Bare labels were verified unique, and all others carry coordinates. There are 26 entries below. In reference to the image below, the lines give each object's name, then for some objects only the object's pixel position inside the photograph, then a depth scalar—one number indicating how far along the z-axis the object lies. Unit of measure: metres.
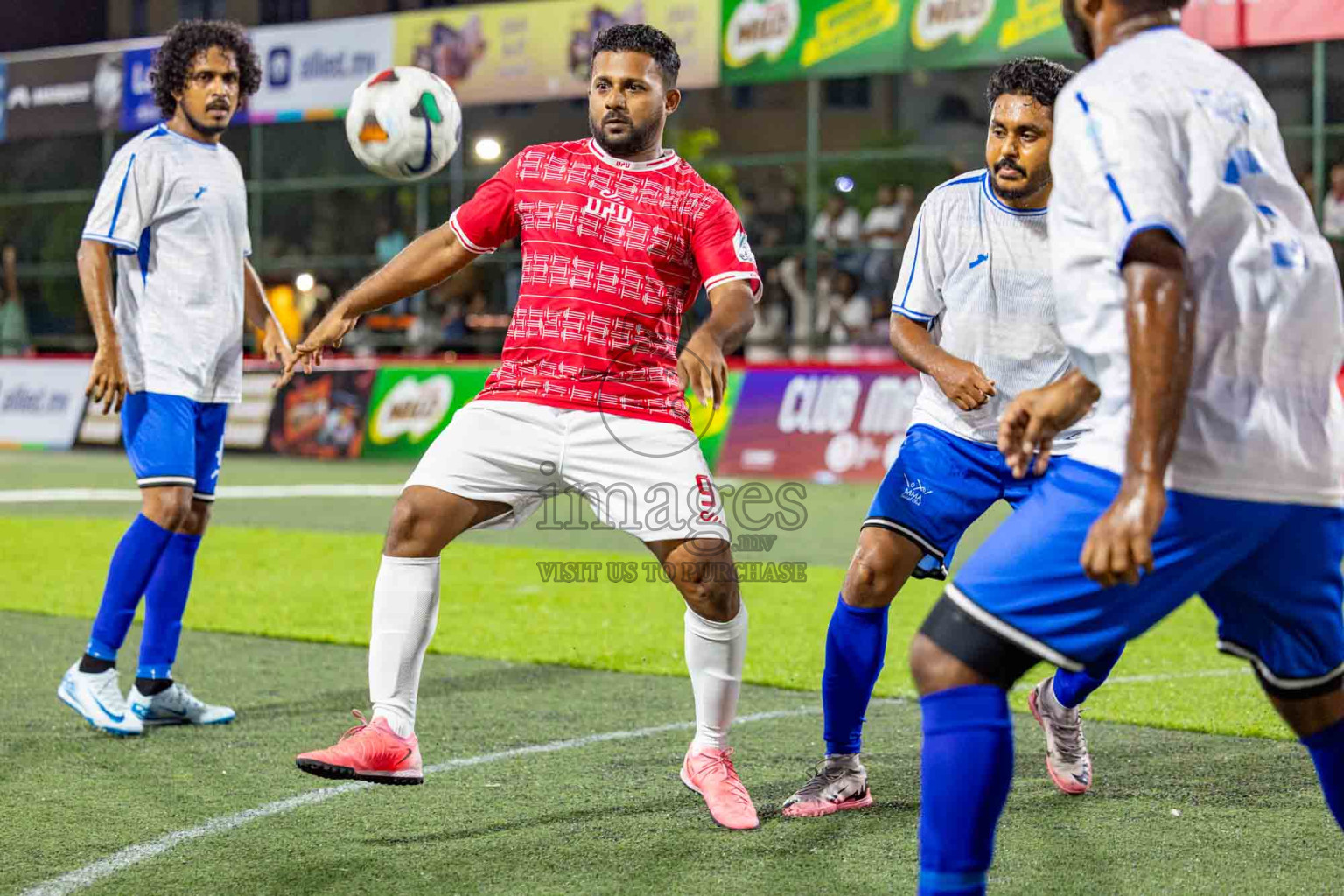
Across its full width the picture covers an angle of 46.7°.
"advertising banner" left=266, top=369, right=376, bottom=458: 18.69
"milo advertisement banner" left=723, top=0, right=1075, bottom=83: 16.81
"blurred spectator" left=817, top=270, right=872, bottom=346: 18.86
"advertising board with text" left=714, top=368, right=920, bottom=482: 15.24
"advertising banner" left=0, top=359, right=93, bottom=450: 20.55
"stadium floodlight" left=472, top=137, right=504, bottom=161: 18.77
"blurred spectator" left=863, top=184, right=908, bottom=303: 18.97
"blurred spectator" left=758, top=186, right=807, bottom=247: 20.75
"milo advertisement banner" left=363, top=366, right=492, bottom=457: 17.80
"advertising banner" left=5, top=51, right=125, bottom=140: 23.83
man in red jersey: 4.50
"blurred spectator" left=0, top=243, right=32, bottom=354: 24.97
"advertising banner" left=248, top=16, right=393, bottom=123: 21.64
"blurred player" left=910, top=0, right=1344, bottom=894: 2.76
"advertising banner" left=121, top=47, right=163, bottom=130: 23.23
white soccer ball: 5.62
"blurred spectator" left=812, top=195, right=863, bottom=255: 19.44
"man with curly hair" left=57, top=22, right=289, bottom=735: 5.79
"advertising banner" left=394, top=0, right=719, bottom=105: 19.08
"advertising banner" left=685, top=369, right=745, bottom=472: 15.86
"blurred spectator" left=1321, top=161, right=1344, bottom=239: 15.86
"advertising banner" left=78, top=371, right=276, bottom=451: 19.22
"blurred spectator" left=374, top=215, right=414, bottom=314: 22.88
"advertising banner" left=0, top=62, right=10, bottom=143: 25.36
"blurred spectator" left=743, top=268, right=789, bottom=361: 19.84
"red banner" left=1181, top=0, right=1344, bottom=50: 15.23
